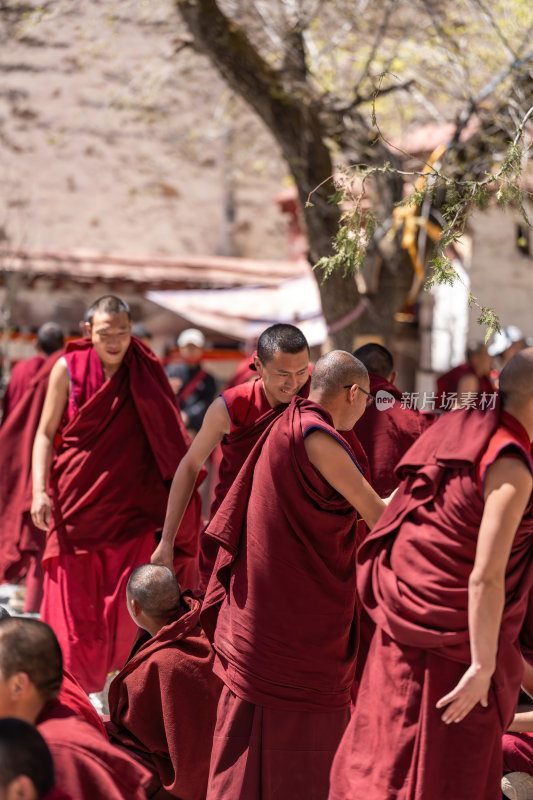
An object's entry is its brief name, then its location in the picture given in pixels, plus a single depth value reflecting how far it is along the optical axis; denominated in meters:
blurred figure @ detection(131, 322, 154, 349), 15.08
